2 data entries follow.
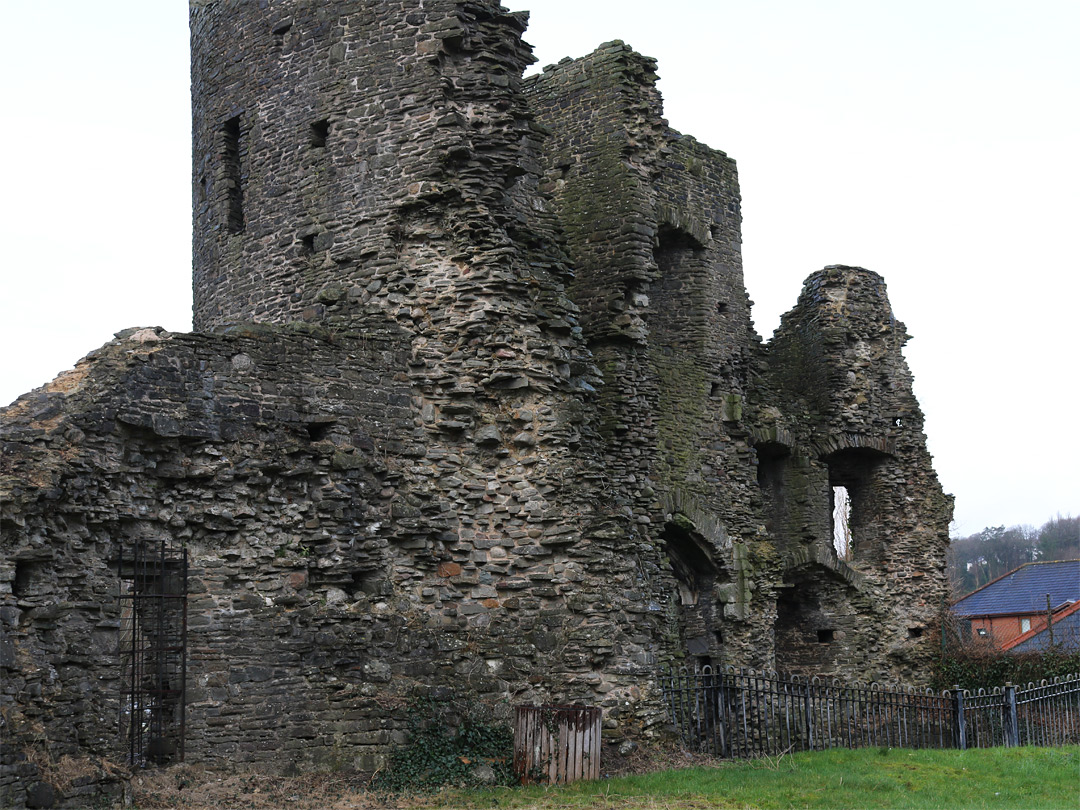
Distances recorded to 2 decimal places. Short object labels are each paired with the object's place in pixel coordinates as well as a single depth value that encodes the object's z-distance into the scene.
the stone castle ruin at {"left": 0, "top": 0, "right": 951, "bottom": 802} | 10.88
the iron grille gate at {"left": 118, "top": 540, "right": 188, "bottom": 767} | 10.95
